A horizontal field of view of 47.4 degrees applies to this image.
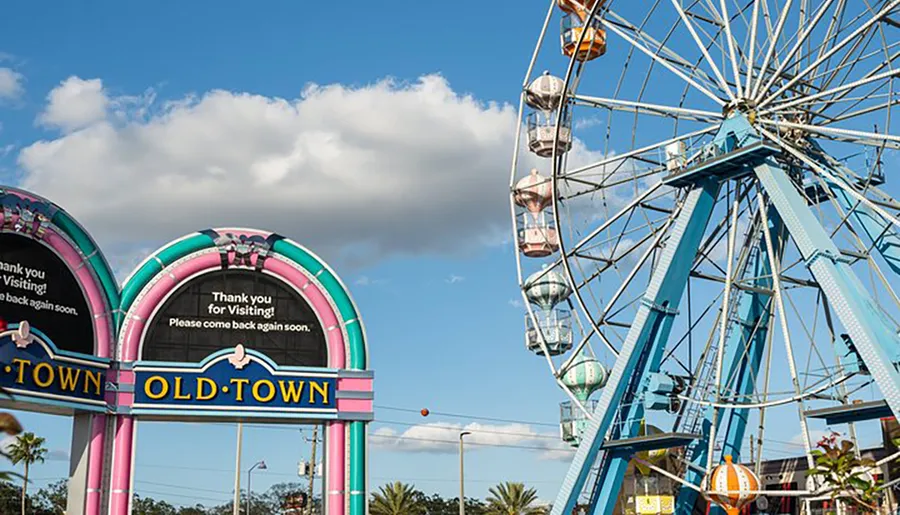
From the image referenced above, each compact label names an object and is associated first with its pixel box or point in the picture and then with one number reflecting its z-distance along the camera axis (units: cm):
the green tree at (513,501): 6931
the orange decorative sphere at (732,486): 2445
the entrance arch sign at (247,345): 2845
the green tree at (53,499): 8836
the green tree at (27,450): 6956
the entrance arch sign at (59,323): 2620
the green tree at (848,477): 2666
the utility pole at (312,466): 5029
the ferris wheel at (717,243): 2384
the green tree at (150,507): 9712
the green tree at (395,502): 6419
